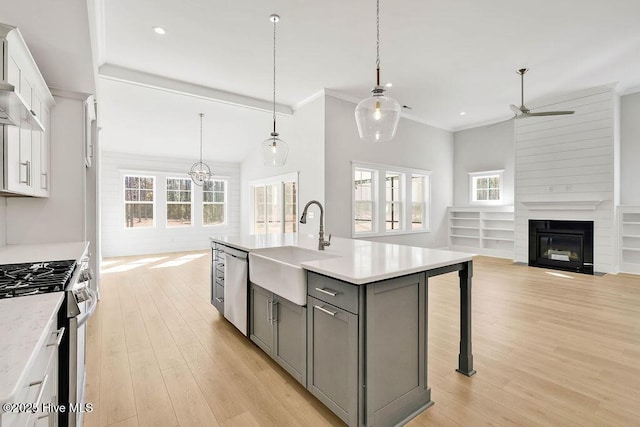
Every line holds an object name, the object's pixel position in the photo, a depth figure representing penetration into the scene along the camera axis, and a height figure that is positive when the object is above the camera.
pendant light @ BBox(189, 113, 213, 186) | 6.85 +0.84
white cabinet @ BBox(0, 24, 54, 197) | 1.72 +0.58
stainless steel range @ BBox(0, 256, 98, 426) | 1.31 -0.43
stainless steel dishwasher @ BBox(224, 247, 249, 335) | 2.81 -0.74
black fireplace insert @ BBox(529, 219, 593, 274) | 5.84 -0.67
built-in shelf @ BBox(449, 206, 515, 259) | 7.34 -0.47
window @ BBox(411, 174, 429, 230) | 7.74 +0.28
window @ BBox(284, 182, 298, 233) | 6.85 +0.08
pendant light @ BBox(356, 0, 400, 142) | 2.57 +0.83
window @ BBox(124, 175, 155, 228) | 8.09 +0.29
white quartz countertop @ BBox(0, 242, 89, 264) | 2.05 -0.31
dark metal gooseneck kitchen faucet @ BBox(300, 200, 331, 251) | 2.68 -0.27
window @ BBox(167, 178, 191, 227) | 8.67 +0.28
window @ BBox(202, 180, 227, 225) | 9.26 +0.30
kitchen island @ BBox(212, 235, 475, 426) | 1.63 -0.73
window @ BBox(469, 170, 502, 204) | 7.61 +0.65
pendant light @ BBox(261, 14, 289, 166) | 3.78 +0.76
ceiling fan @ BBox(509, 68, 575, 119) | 4.75 +1.59
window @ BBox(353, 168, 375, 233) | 6.43 +0.25
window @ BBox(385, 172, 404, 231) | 7.13 +0.26
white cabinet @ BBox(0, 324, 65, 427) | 0.66 -0.51
